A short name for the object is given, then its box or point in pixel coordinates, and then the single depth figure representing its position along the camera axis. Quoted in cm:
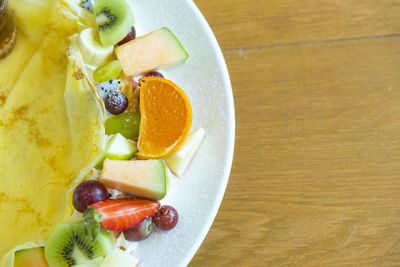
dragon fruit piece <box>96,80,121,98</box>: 74
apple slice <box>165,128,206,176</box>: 74
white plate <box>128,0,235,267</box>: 74
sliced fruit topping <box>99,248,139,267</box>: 72
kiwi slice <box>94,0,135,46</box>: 76
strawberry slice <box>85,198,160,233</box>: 69
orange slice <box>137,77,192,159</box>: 74
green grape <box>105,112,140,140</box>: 75
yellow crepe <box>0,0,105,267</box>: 74
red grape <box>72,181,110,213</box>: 71
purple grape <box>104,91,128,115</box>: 74
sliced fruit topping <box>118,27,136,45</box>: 77
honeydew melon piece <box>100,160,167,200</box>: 72
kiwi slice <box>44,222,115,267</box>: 70
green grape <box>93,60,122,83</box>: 75
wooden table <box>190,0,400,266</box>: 79
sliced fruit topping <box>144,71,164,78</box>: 76
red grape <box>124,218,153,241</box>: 72
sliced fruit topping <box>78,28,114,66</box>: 75
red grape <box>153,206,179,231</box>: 73
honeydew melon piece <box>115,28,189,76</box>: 76
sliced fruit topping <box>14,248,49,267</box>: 71
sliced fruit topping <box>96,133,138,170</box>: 73
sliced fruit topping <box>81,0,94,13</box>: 77
